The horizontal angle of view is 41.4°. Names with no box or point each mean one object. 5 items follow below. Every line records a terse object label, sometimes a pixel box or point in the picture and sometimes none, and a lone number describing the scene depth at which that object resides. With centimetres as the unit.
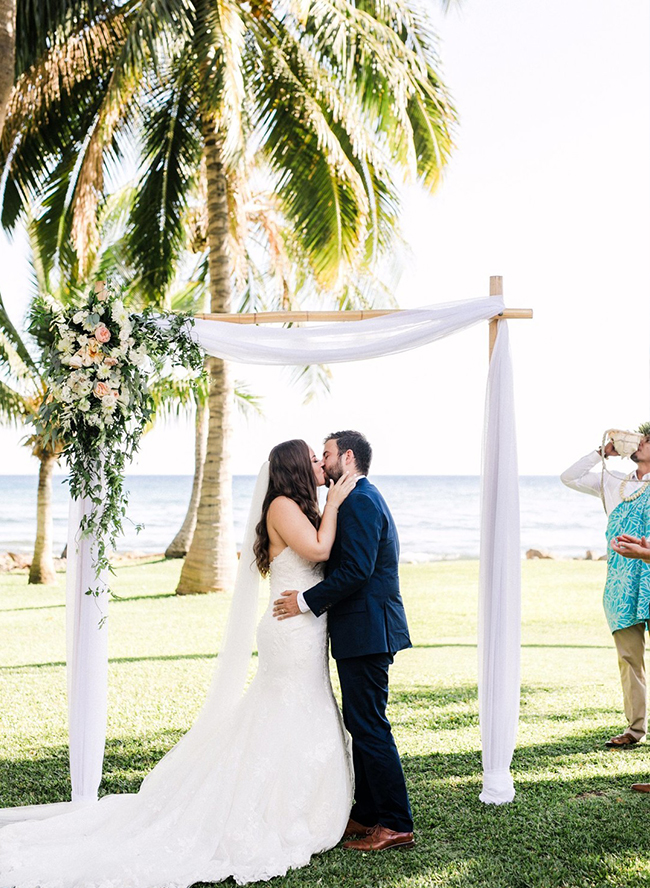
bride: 377
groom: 411
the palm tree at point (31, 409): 1519
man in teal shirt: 568
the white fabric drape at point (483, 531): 471
